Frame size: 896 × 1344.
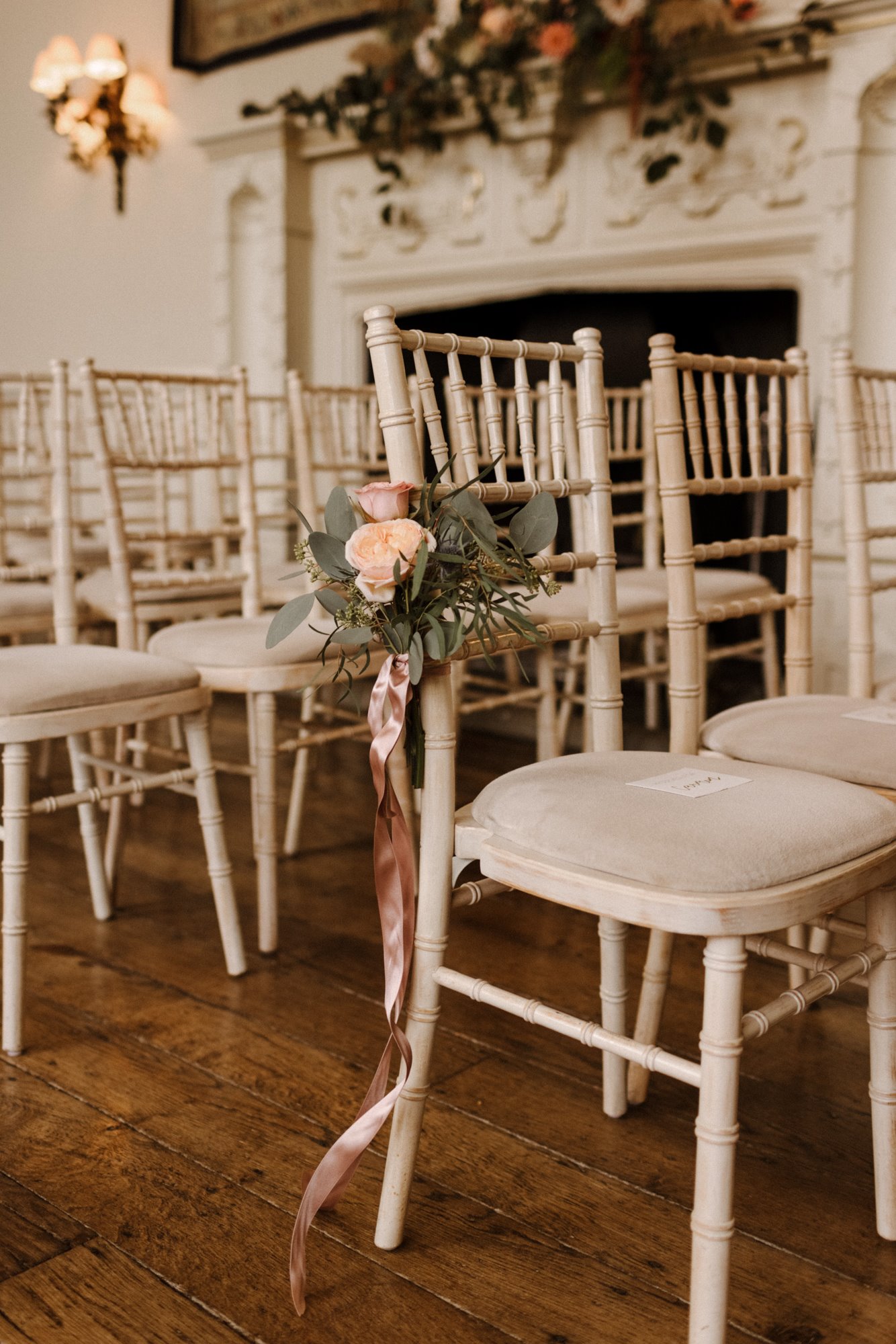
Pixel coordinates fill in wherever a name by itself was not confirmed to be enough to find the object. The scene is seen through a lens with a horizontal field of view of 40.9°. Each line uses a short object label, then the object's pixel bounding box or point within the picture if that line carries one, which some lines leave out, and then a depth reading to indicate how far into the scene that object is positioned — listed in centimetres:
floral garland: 321
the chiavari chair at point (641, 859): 100
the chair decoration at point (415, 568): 110
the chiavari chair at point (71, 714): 164
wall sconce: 490
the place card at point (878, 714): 149
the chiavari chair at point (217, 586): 198
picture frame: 422
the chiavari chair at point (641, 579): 258
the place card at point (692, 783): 115
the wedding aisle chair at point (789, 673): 139
